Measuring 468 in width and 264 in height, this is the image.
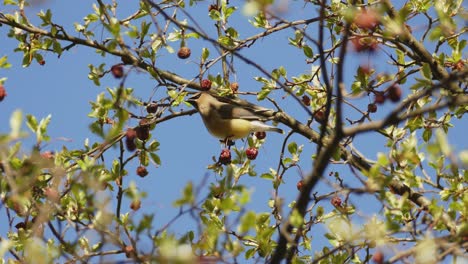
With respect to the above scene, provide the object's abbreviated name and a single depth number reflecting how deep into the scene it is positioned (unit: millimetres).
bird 12836
